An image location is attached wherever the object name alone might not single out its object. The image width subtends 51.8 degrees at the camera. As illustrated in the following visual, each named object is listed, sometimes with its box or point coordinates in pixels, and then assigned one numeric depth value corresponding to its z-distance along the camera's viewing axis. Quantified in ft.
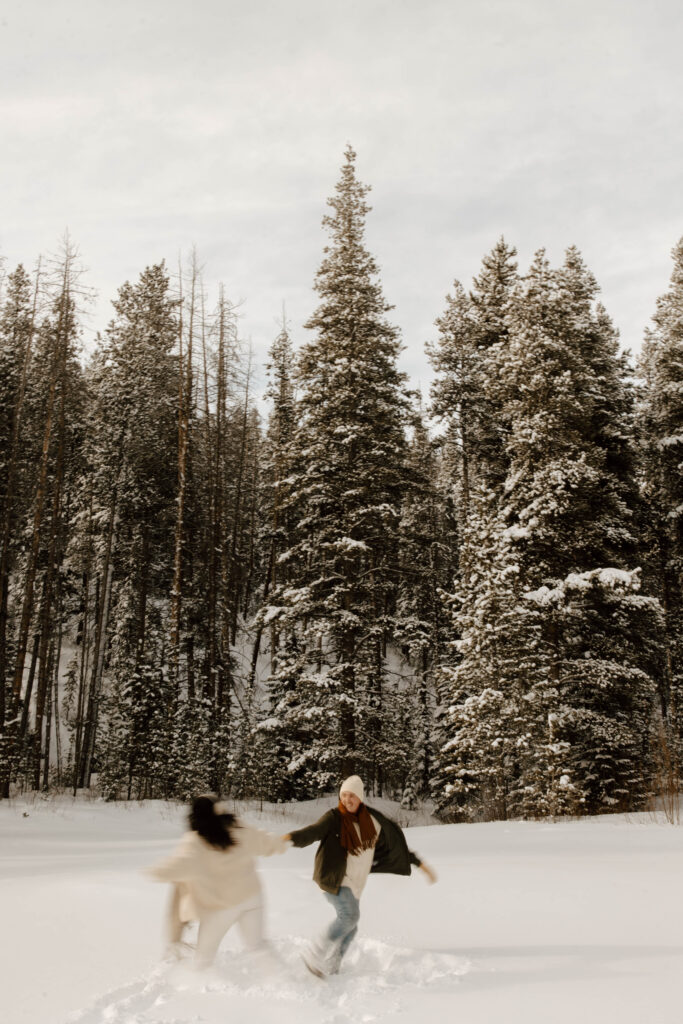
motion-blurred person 16.06
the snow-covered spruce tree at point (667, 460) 74.38
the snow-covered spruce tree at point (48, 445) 61.63
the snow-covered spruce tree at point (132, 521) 75.97
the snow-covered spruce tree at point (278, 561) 57.98
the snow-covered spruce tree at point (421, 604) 59.52
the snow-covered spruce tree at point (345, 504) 55.16
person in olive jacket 16.74
